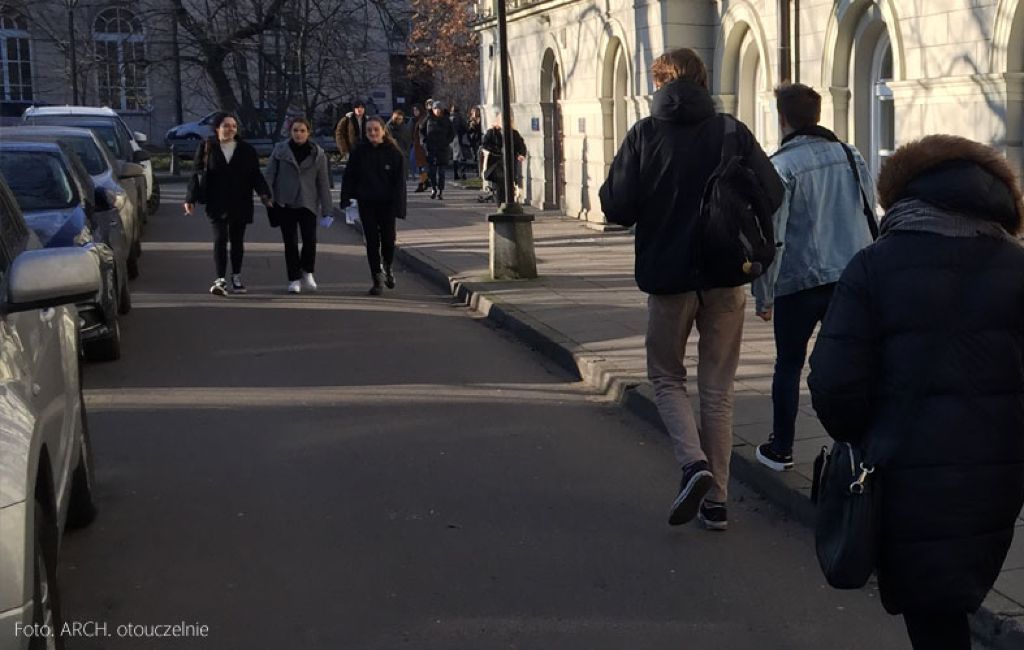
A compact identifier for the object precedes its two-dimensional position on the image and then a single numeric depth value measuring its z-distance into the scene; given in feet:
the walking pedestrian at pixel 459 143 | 111.45
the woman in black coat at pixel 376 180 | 43.73
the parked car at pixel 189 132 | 148.87
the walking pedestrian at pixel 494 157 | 76.23
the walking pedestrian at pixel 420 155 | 97.81
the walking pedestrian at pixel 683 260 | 18.54
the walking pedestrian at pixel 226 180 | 43.09
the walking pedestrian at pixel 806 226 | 19.98
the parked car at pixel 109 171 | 42.32
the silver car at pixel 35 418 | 10.58
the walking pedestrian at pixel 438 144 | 91.20
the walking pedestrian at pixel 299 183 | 43.60
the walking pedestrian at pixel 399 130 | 87.92
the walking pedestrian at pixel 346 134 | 49.63
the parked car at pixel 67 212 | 31.96
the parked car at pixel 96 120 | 69.31
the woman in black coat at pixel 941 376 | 10.65
